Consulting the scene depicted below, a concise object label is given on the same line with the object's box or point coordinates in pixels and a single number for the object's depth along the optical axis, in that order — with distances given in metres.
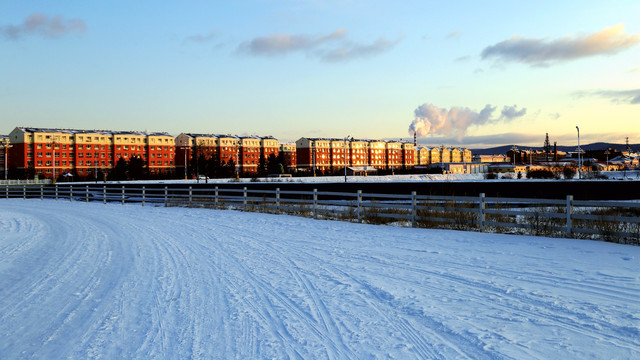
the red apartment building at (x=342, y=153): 174.38
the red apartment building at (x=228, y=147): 153.50
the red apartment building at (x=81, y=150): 126.12
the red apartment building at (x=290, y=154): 179.75
